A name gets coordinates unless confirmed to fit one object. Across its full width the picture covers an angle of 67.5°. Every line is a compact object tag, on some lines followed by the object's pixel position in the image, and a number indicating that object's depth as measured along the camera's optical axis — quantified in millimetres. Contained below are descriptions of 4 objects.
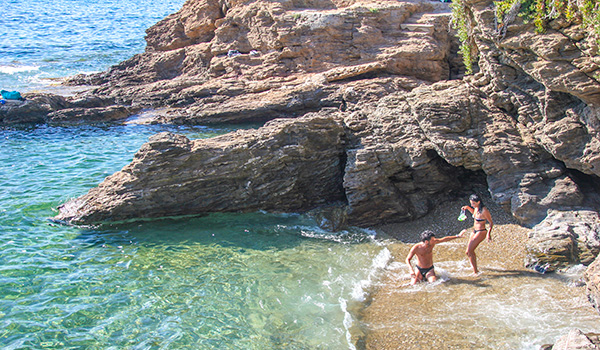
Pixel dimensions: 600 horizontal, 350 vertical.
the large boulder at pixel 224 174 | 11961
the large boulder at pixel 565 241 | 8750
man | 9156
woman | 9180
